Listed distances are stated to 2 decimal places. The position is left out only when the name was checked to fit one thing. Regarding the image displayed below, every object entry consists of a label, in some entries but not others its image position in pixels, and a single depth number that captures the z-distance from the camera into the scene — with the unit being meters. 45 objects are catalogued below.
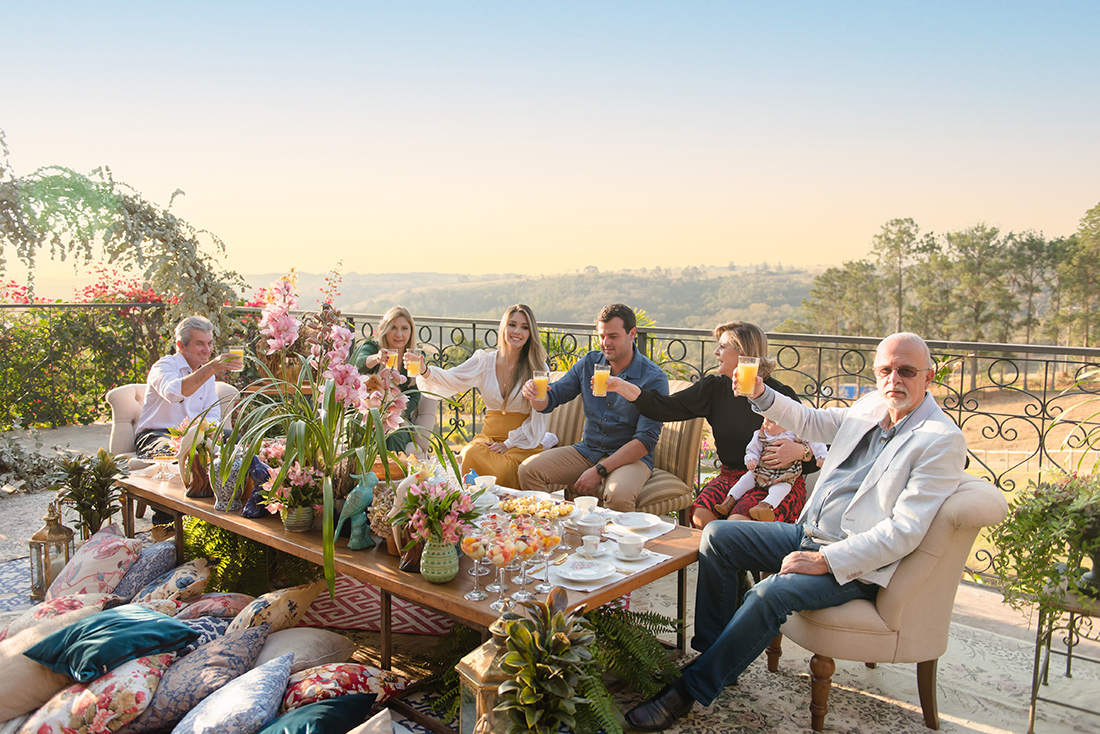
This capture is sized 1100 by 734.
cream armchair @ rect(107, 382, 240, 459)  4.10
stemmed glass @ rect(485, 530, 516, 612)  1.93
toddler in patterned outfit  2.79
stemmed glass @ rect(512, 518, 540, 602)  1.97
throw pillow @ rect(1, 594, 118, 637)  2.27
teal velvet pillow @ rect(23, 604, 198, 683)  1.99
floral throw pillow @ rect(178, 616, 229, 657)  2.20
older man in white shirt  3.74
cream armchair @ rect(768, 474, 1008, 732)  1.99
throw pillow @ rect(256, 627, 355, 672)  2.18
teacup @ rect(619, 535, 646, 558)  2.23
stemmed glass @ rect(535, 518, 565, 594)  2.05
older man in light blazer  2.01
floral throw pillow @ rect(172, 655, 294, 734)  1.77
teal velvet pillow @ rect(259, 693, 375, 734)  1.75
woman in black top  2.85
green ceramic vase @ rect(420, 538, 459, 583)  2.08
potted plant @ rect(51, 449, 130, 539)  3.26
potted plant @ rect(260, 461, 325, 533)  2.52
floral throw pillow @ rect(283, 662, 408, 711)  1.90
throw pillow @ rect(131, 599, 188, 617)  2.38
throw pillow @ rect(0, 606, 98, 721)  1.99
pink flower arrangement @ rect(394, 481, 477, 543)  2.07
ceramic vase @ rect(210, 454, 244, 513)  2.77
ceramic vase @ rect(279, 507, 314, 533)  2.53
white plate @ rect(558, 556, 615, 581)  2.07
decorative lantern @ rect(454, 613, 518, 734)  1.59
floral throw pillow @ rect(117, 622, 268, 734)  1.97
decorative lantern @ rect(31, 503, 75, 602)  3.11
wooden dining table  1.96
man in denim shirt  3.38
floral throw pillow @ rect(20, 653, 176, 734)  1.91
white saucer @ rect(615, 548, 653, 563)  2.23
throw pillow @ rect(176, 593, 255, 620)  2.46
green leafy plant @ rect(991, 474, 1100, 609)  2.04
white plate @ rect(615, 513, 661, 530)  2.51
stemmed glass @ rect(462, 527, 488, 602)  1.98
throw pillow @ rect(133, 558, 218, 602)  2.65
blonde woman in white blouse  3.87
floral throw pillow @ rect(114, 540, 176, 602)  2.85
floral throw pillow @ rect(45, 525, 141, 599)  2.74
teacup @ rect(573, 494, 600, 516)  2.60
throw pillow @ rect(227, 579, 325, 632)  2.29
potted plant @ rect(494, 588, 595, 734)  1.53
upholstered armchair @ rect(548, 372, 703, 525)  3.31
